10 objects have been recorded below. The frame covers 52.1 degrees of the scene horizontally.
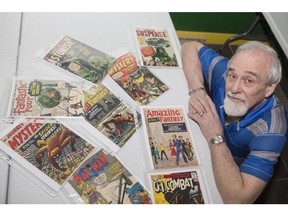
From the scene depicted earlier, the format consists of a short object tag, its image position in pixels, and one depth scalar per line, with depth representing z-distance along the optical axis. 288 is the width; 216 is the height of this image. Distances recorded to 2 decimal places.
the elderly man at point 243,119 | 1.09
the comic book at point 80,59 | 1.32
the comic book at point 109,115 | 1.15
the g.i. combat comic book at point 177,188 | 1.03
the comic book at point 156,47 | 1.46
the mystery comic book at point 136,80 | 1.30
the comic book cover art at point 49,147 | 1.02
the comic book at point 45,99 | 1.15
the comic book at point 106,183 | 0.99
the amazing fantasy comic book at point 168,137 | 1.12
